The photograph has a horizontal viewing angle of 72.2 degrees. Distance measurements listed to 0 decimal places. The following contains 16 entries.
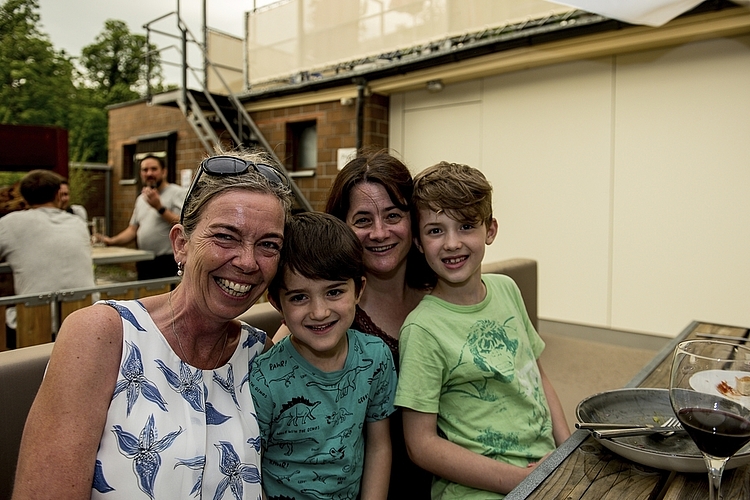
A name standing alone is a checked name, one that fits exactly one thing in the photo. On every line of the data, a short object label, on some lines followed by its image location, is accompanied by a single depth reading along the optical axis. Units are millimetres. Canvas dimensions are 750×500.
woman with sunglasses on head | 918
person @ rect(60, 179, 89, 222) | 3973
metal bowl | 1011
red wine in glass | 759
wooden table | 974
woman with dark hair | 1573
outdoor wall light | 5938
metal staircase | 7305
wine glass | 764
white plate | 765
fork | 1104
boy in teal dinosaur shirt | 1221
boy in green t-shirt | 1319
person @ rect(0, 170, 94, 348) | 3547
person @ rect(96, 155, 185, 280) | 4598
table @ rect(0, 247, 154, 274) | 4355
